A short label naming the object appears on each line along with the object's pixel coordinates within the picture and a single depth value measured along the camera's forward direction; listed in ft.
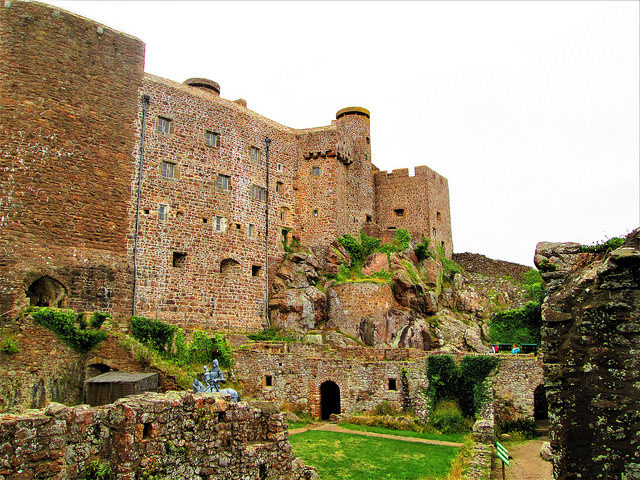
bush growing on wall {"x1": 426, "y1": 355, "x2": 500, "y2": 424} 74.49
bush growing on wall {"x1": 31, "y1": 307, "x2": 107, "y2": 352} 63.26
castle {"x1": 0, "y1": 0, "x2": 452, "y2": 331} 76.59
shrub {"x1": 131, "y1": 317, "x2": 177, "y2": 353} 72.18
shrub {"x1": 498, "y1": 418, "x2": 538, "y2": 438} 71.51
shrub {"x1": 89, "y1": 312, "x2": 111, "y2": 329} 66.90
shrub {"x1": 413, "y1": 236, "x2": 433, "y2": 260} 122.52
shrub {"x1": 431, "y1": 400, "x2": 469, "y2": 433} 70.44
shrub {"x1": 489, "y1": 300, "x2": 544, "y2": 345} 105.09
